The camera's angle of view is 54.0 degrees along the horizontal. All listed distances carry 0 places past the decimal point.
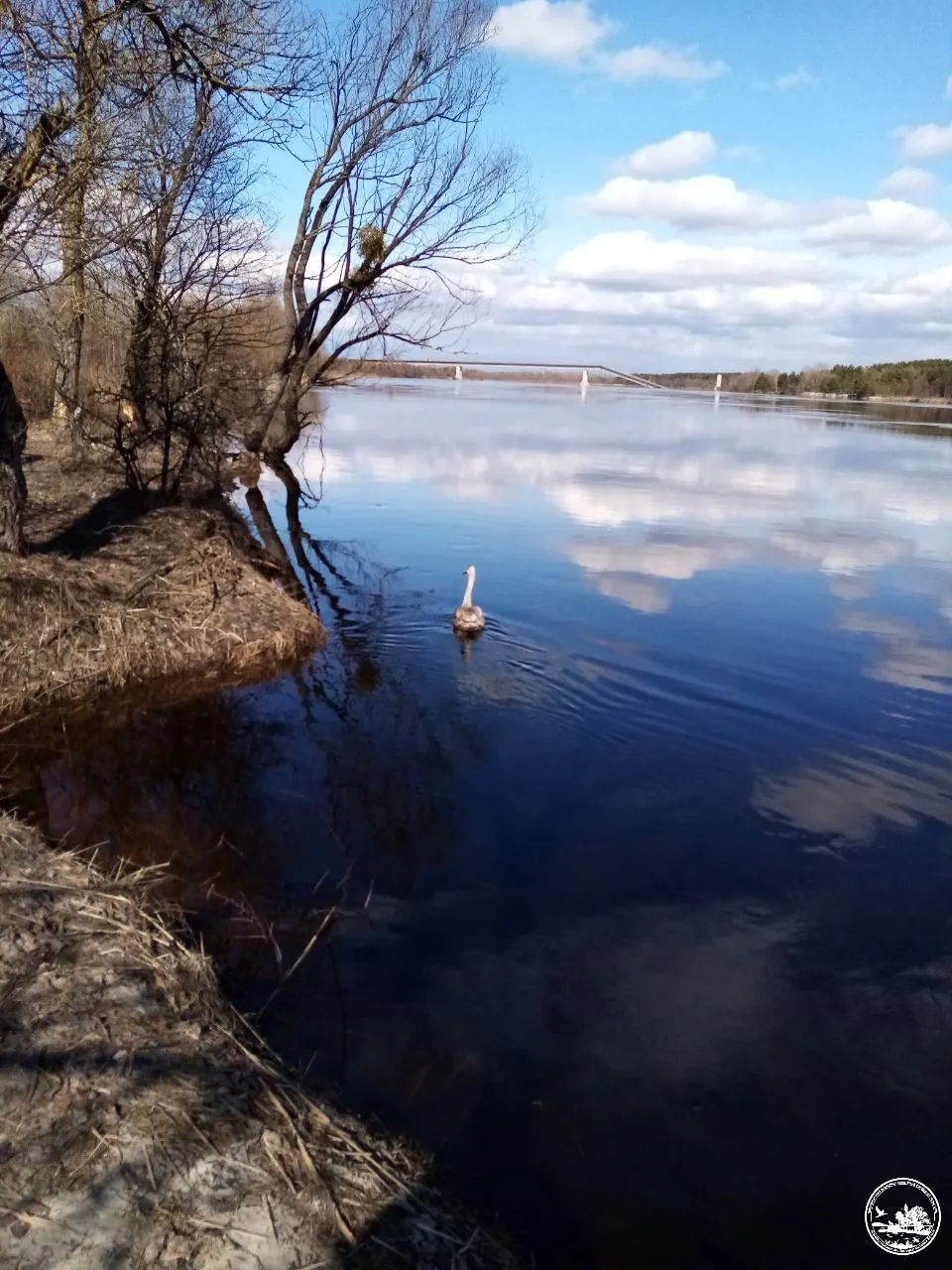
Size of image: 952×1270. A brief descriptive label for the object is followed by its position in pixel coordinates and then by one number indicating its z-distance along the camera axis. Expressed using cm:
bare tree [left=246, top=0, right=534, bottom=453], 1867
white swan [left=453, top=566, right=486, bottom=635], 1030
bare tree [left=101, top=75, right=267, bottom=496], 1127
